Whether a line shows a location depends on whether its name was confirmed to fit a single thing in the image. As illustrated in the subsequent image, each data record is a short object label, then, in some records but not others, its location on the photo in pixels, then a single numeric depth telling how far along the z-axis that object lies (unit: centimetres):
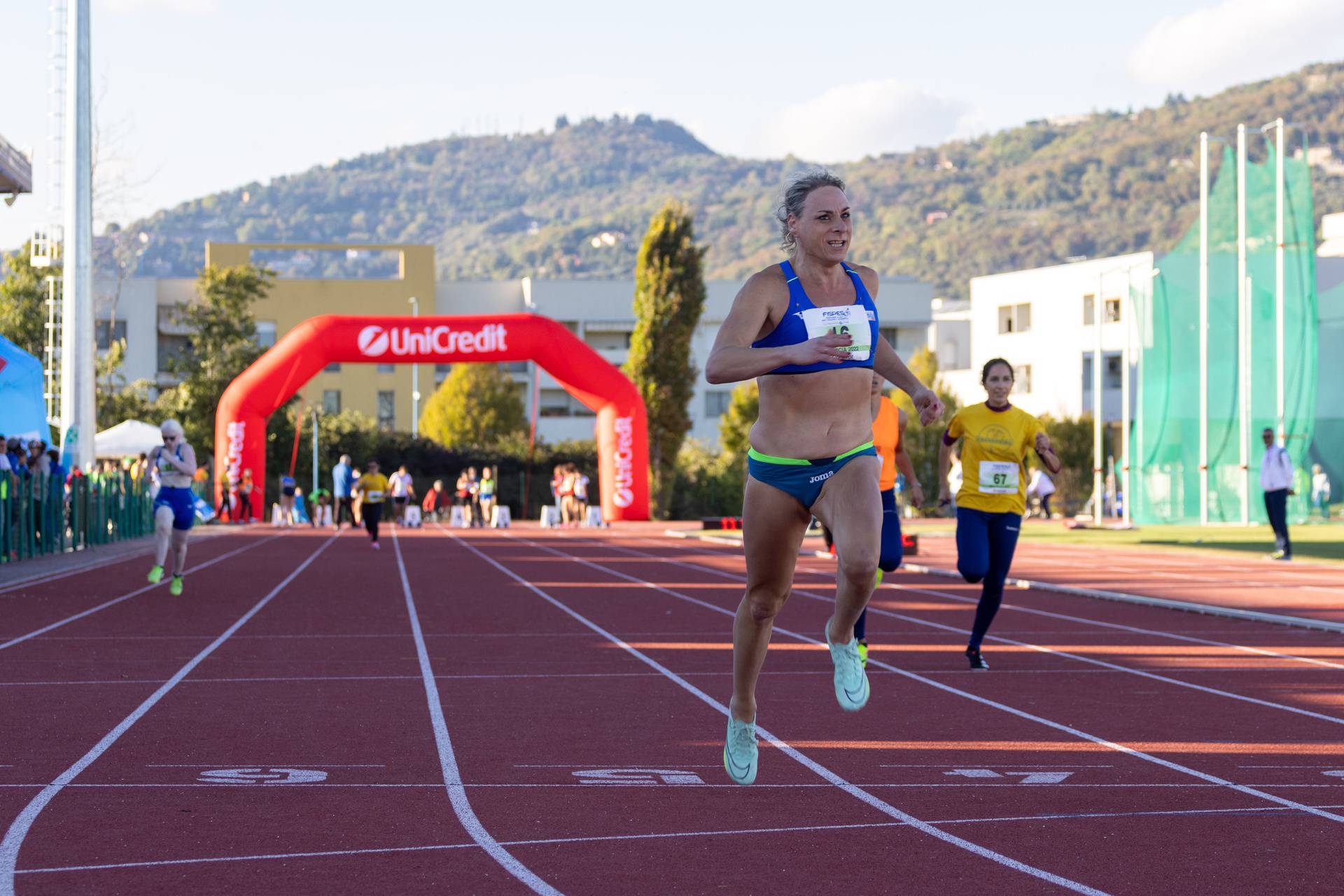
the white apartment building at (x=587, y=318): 9269
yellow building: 9194
